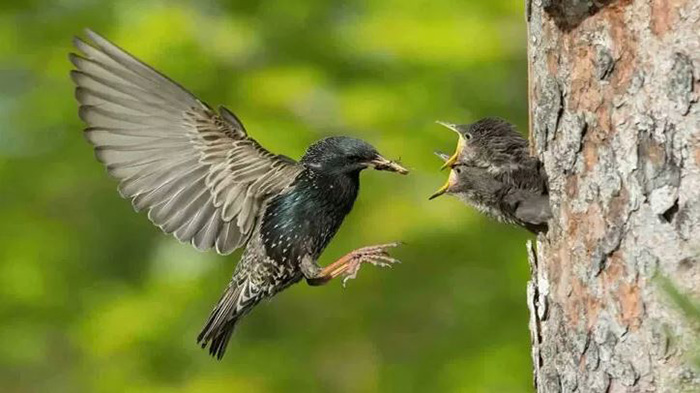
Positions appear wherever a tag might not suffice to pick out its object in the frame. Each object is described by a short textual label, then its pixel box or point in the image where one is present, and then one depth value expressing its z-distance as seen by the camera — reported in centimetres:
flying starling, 710
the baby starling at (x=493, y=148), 536
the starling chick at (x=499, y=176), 522
